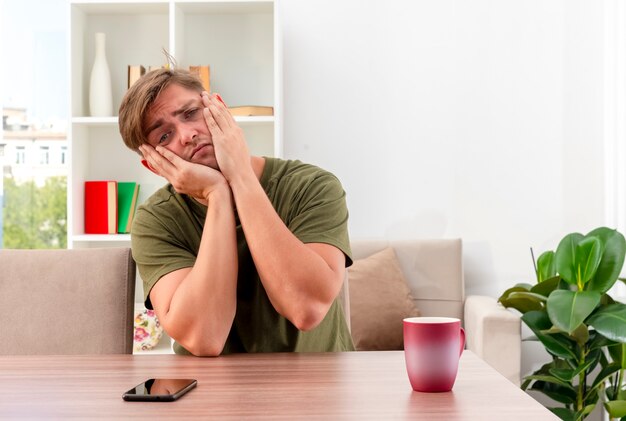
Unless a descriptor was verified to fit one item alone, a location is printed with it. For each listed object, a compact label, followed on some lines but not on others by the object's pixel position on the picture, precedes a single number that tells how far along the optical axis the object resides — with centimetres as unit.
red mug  100
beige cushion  300
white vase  338
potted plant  257
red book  337
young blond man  145
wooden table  92
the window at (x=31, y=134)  379
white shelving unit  351
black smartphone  98
